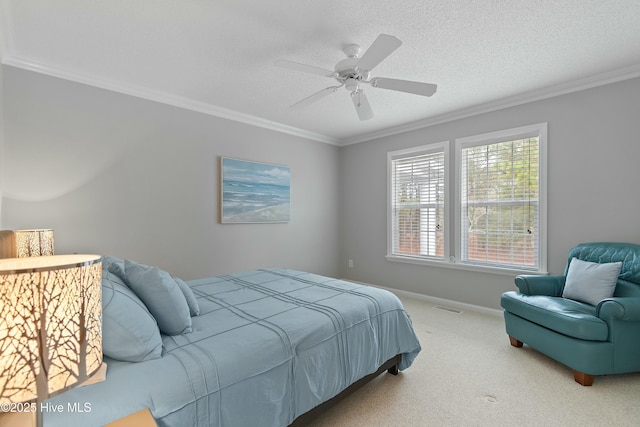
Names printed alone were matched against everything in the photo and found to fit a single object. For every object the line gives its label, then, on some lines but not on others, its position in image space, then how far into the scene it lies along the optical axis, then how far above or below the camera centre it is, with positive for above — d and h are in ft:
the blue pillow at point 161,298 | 5.14 -1.52
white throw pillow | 7.98 -1.89
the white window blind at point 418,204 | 13.88 +0.39
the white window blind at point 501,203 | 11.29 +0.35
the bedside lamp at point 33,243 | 6.97 -0.76
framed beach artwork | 12.79 +0.91
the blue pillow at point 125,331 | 4.05 -1.66
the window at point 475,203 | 11.28 +0.39
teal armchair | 6.97 -2.70
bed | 3.72 -2.23
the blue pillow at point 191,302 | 6.02 -1.82
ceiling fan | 6.31 +3.39
